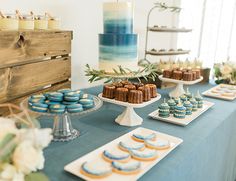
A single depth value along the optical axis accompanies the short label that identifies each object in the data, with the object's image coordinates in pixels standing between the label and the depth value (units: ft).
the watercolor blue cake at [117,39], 3.77
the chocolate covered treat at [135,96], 3.52
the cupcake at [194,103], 4.31
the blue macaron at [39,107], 2.85
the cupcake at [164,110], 3.97
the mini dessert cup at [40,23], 4.04
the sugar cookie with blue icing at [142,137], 3.09
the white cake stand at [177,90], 5.18
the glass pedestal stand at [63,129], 3.18
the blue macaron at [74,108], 2.89
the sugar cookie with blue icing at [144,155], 2.69
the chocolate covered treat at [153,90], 3.81
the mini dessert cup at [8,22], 3.46
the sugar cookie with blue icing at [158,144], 2.95
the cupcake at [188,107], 4.11
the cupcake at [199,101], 4.47
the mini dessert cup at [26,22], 3.76
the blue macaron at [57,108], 2.84
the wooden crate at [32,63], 3.45
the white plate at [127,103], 3.49
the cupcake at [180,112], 3.93
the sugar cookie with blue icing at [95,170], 2.35
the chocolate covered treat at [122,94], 3.62
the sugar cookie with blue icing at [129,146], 2.84
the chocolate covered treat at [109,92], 3.74
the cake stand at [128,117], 3.71
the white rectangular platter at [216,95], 5.21
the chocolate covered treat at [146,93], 3.64
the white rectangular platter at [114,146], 2.40
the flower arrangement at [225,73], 6.16
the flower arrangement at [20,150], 1.71
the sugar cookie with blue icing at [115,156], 2.59
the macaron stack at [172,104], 4.08
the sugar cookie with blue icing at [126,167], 2.45
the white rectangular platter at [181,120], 3.81
